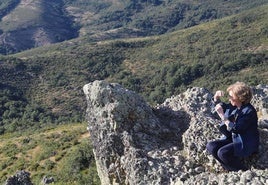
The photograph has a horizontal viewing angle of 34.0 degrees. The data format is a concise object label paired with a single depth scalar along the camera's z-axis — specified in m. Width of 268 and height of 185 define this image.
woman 8.46
